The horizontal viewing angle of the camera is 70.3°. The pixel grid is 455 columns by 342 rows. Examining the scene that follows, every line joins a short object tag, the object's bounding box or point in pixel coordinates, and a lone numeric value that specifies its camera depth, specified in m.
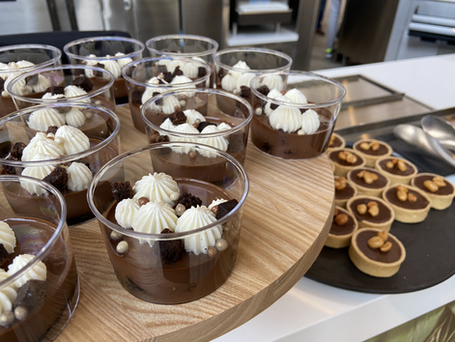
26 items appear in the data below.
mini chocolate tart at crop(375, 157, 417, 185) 0.42
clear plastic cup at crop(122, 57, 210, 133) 0.28
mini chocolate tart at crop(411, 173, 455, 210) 0.38
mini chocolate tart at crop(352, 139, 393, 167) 0.44
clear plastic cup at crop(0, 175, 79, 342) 0.13
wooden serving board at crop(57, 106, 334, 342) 0.16
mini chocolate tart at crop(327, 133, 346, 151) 0.46
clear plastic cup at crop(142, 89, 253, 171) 0.22
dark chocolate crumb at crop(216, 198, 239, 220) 0.17
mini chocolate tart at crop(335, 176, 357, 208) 0.38
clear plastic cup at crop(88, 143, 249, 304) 0.15
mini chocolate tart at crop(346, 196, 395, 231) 0.36
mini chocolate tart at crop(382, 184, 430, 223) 0.37
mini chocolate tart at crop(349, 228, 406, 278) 0.31
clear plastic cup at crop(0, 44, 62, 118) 0.31
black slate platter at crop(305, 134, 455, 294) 0.30
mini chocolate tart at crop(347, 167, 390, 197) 0.40
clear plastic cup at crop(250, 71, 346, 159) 0.27
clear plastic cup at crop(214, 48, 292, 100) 0.33
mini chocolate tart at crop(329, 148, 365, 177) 0.43
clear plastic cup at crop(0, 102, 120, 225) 0.19
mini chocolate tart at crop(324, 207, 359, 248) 0.34
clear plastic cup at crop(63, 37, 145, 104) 0.33
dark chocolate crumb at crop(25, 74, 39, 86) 0.29
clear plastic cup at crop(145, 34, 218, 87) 0.39
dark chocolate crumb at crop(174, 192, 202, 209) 0.19
